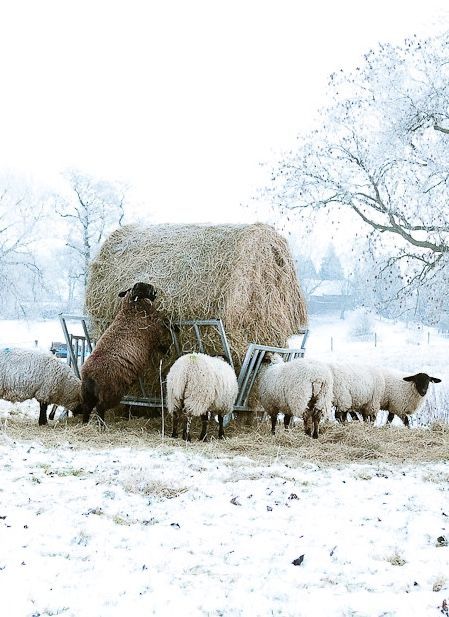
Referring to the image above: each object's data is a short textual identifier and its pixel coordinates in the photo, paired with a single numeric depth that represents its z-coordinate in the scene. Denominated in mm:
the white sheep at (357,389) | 11070
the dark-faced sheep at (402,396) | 12188
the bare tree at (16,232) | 30703
